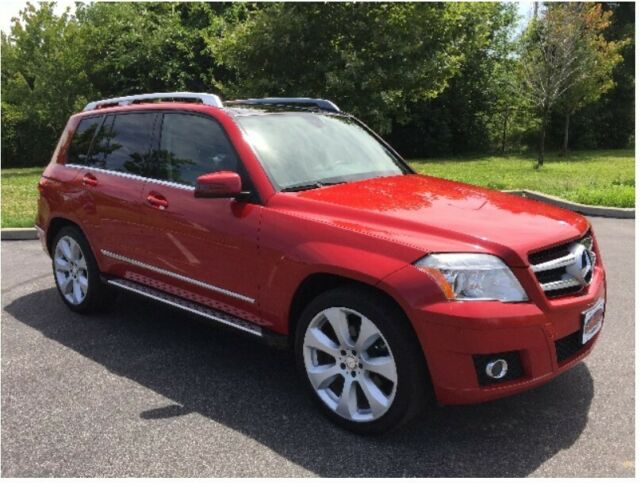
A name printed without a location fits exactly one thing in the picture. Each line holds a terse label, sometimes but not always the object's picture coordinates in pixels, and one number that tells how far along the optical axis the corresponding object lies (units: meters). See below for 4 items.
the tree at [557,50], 18.39
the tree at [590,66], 19.95
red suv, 3.00
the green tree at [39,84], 22.14
